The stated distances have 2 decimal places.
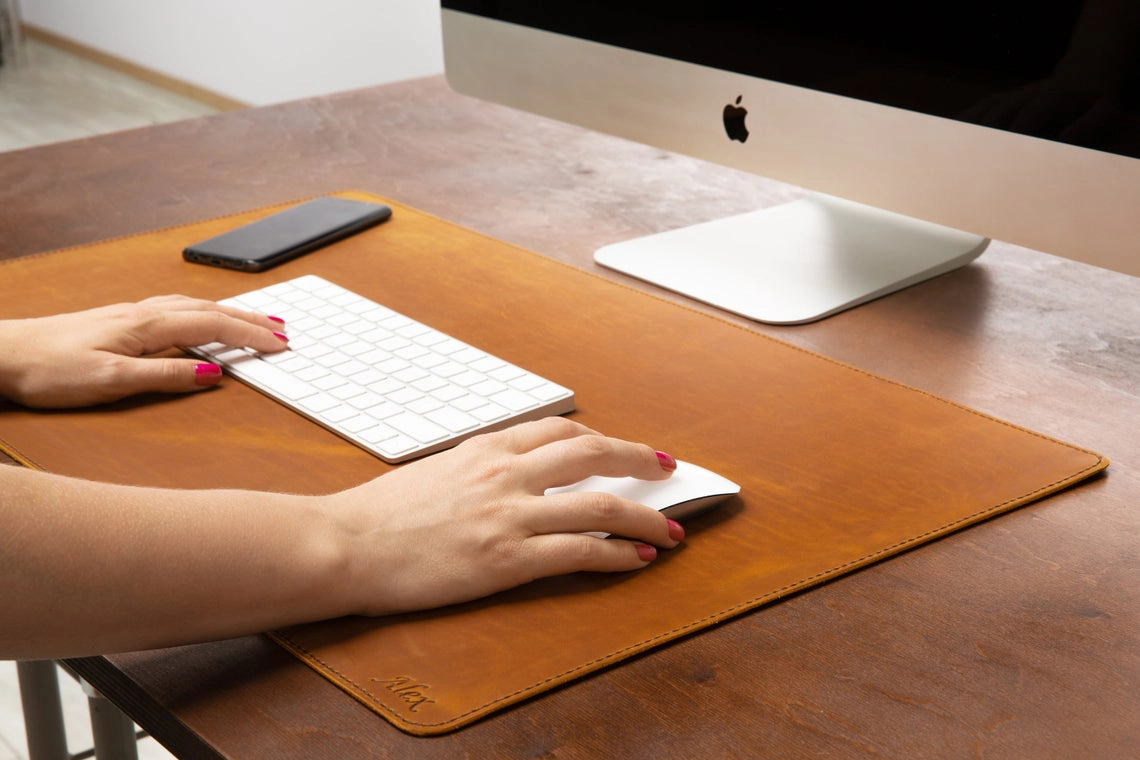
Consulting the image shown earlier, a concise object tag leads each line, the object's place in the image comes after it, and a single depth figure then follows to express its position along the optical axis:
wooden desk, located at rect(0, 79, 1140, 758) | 1.25
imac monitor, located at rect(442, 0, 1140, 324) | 1.48
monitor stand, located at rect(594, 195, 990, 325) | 1.63
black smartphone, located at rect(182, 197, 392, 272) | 1.68
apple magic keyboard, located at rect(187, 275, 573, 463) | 1.44
